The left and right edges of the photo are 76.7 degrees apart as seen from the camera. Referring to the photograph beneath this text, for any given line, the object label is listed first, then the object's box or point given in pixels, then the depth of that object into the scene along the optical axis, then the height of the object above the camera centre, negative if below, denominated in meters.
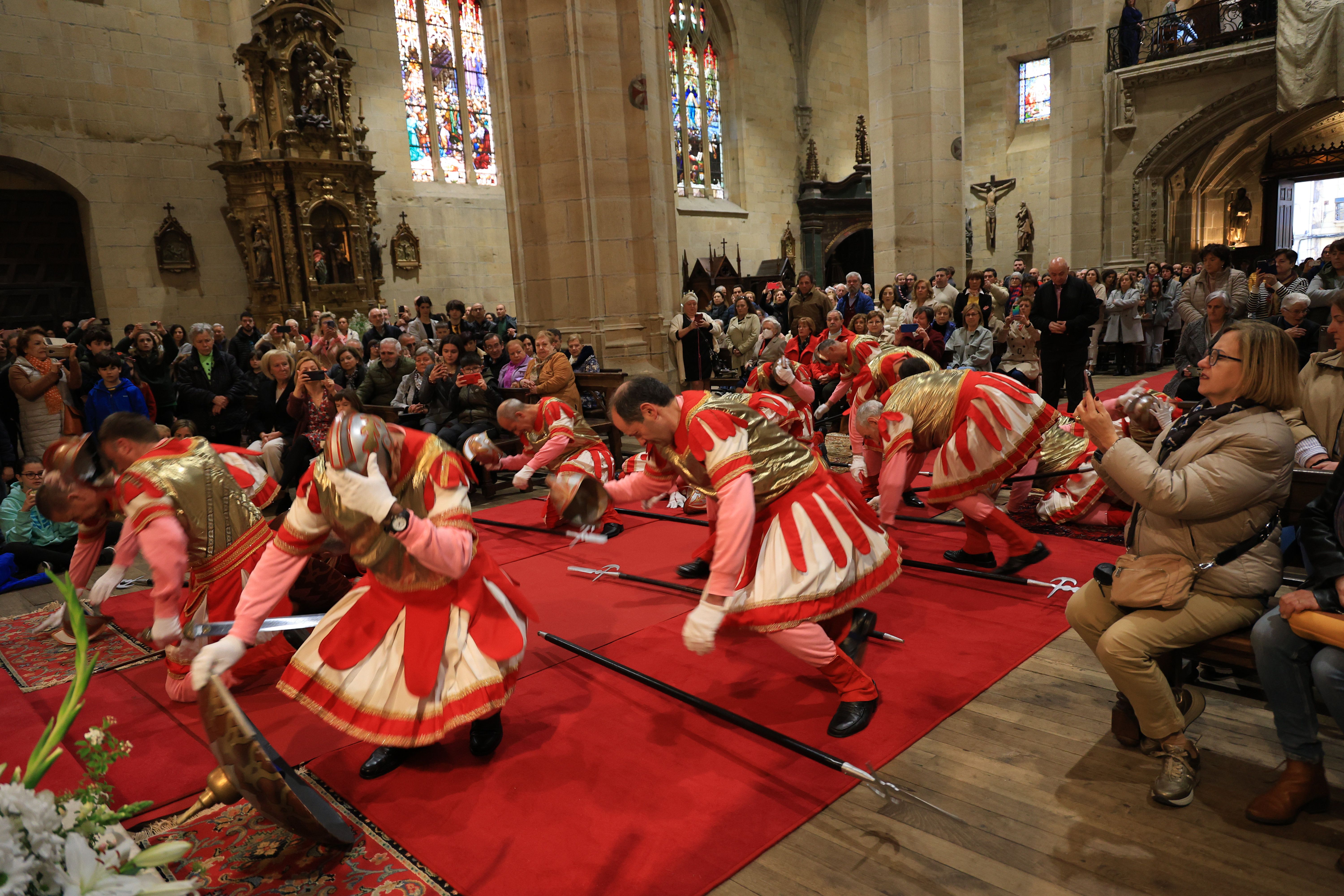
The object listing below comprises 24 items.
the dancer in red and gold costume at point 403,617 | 2.90 -1.00
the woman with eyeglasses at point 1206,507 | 2.61 -0.69
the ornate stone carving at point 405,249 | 16.16 +1.67
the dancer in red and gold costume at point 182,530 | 3.55 -0.79
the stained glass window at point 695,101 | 21.23 +5.54
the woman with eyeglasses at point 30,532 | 6.20 -1.25
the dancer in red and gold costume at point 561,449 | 6.10 -0.90
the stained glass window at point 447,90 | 16.83 +4.92
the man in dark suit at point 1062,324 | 8.23 -0.29
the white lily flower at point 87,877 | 1.24 -0.75
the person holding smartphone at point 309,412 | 7.30 -0.60
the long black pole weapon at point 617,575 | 4.92 -1.58
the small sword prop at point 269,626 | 2.89 -0.99
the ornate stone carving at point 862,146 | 23.77 +4.47
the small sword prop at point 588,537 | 3.65 -0.93
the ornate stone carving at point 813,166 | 23.94 +4.02
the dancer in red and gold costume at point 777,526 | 3.15 -0.82
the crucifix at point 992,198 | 24.36 +2.86
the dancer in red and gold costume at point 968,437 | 4.73 -0.76
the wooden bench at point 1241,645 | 2.71 -1.15
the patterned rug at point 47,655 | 4.46 -1.63
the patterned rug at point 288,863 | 2.58 -1.63
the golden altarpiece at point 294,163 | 13.88 +2.98
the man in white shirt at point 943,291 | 10.45 +0.14
